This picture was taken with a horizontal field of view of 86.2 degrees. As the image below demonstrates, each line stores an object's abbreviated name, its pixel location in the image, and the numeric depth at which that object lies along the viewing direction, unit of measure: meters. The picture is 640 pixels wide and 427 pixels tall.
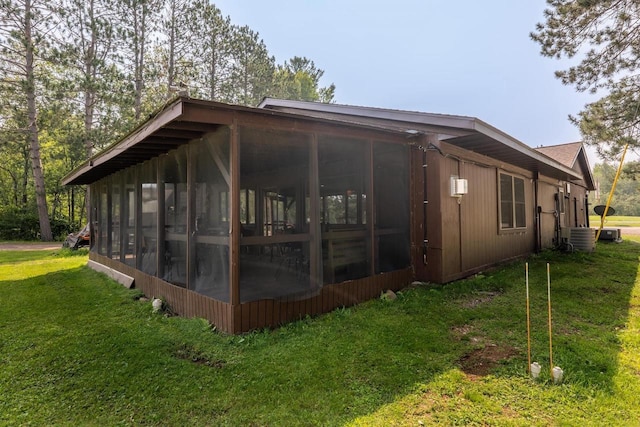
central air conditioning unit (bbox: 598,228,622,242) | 12.28
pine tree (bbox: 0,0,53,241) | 12.50
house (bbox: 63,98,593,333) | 3.66
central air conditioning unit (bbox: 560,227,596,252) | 9.26
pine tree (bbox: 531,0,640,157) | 7.57
